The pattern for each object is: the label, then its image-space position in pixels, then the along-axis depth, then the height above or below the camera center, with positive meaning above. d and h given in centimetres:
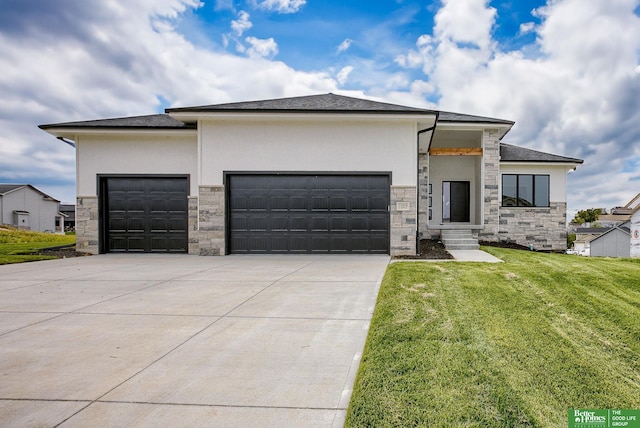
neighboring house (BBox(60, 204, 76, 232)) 5681 -129
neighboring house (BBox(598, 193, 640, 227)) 4338 -73
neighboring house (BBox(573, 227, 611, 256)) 3938 -301
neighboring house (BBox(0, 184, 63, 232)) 3809 -7
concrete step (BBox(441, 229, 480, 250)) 1229 -108
